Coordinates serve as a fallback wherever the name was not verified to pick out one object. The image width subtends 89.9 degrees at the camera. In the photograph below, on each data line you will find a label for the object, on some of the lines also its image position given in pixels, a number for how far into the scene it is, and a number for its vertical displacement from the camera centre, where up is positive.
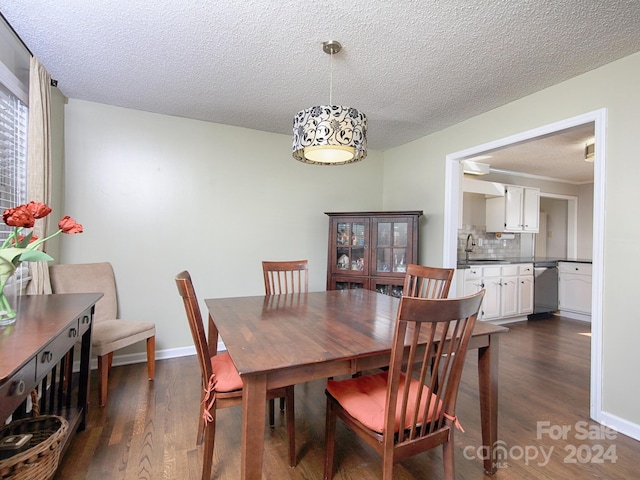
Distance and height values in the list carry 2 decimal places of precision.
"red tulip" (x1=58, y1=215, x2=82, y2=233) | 1.50 +0.04
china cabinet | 3.37 -0.12
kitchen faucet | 4.98 -0.10
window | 2.00 +0.54
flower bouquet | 1.34 -0.08
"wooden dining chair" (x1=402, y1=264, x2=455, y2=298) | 2.12 -0.27
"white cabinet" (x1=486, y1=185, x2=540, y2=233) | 4.87 +0.46
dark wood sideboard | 0.98 -0.43
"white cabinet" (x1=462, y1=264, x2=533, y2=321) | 4.21 -0.66
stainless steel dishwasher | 4.84 -0.74
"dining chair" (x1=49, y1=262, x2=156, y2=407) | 2.26 -0.71
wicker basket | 1.18 -0.90
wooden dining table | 1.12 -0.45
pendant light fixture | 1.69 +0.58
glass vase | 1.33 -0.34
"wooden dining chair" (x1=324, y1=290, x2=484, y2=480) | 1.12 -0.71
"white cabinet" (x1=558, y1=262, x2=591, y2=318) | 4.63 -0.69
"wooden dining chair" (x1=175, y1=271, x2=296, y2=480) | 1.43 -0.72
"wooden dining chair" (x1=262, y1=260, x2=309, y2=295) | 2.56 -0.26
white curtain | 2.06 +0.54
